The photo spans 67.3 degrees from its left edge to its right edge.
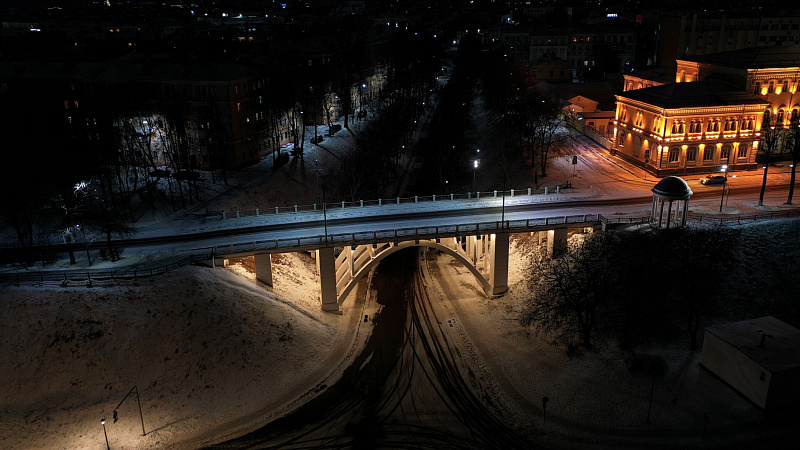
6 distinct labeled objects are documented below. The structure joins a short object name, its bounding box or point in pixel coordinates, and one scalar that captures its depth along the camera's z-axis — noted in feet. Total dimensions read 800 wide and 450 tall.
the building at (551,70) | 382.22
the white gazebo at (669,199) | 158.61
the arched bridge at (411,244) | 154.81
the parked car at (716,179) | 200.13
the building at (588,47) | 420.36
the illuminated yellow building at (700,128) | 209.26
